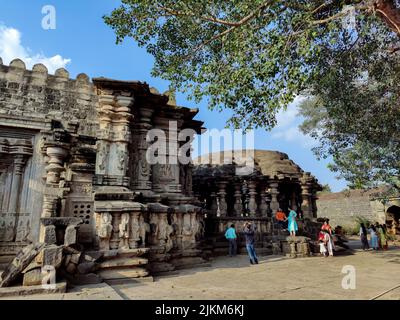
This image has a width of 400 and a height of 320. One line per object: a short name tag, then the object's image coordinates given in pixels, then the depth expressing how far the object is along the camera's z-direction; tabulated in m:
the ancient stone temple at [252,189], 15.66
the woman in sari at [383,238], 13.75
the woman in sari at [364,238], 13.26
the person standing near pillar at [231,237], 10.38
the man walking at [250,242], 8.24
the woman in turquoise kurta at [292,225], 11.23
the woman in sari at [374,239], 13.27
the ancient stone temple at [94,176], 6.03
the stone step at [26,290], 3.91
